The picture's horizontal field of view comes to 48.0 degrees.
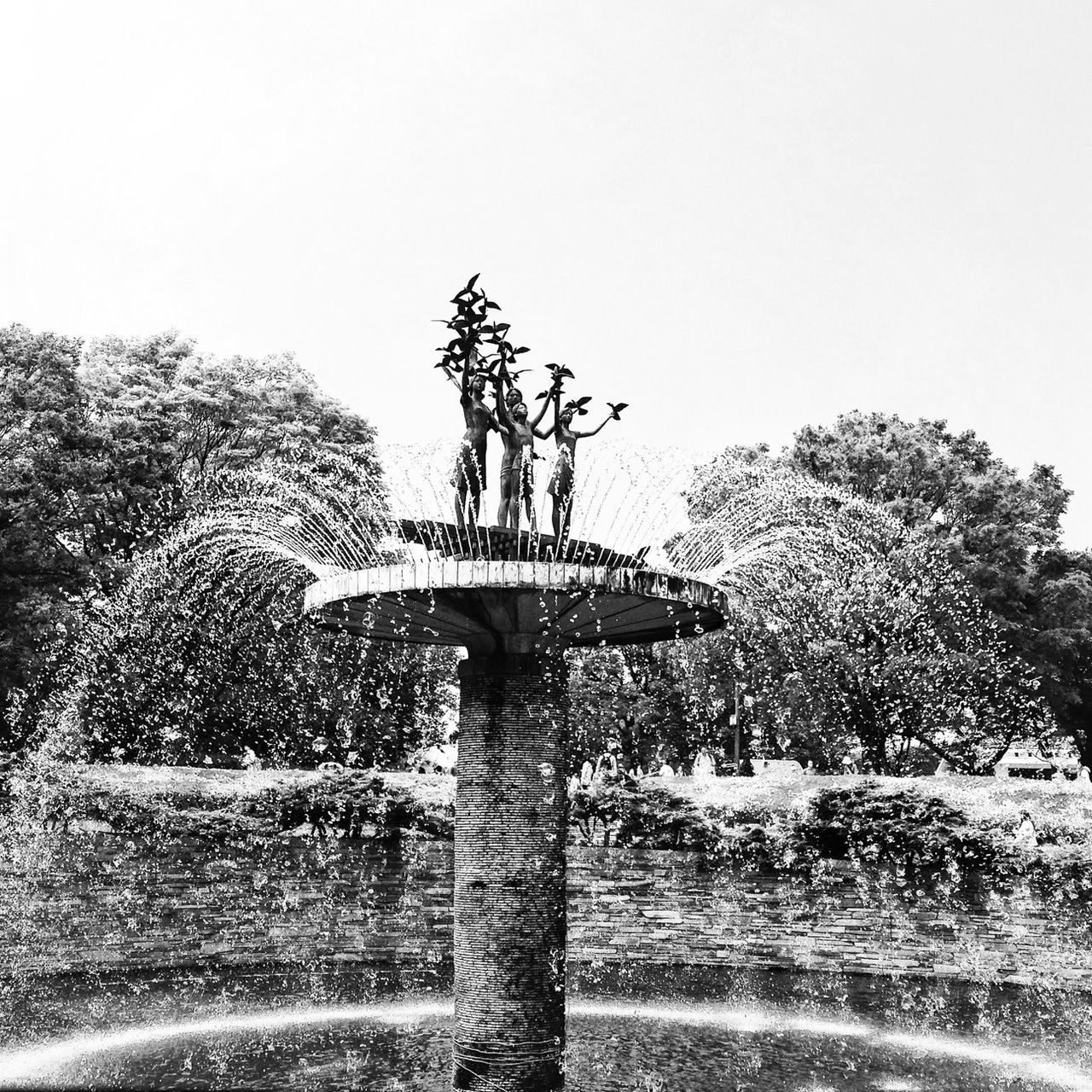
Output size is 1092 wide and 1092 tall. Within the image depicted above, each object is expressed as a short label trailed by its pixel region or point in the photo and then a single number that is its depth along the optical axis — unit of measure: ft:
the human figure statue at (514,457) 37.27
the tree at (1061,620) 100.83
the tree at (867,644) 82.07
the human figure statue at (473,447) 36.47
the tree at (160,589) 75.77
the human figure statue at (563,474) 36.58
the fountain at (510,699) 33.30
